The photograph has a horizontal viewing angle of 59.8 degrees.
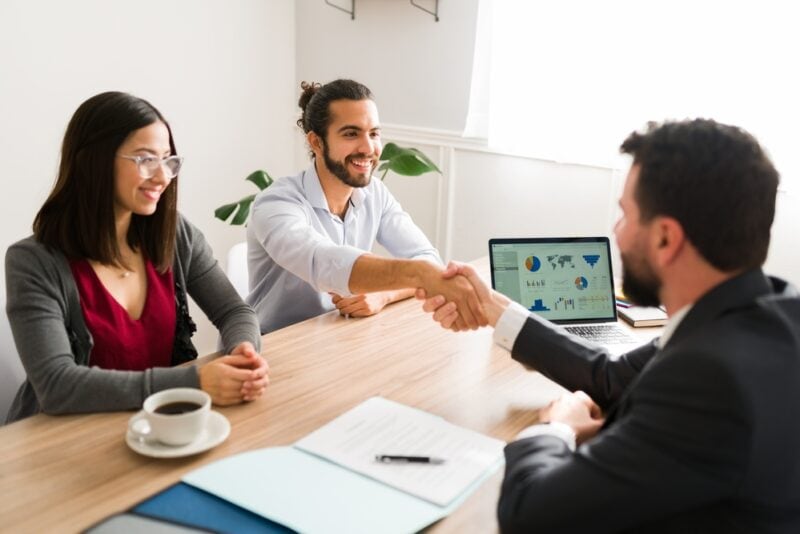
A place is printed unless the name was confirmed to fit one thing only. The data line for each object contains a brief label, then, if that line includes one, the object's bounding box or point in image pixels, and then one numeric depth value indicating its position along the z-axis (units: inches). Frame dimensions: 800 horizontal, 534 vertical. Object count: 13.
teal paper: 37.4
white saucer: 43.0
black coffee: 45.5
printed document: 41.5
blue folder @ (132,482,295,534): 37.0
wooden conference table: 39.1
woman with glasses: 50.8
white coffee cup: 43.2
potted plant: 116.0
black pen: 43.6
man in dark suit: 30.9
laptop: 70.2
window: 97.0
